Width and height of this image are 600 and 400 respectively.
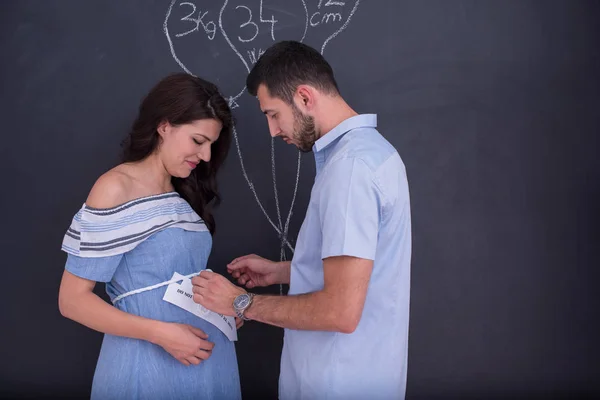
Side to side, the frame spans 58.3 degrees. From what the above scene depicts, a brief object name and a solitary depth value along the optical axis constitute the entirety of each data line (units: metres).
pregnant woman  1.29
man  1.10
